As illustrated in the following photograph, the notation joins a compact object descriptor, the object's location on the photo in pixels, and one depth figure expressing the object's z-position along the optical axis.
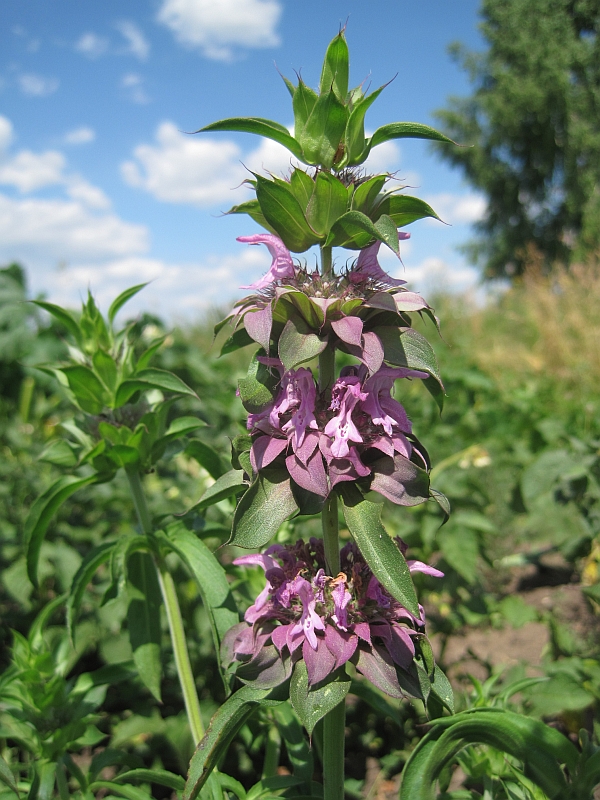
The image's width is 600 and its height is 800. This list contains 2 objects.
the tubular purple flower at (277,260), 0.20
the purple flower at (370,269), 0.20
